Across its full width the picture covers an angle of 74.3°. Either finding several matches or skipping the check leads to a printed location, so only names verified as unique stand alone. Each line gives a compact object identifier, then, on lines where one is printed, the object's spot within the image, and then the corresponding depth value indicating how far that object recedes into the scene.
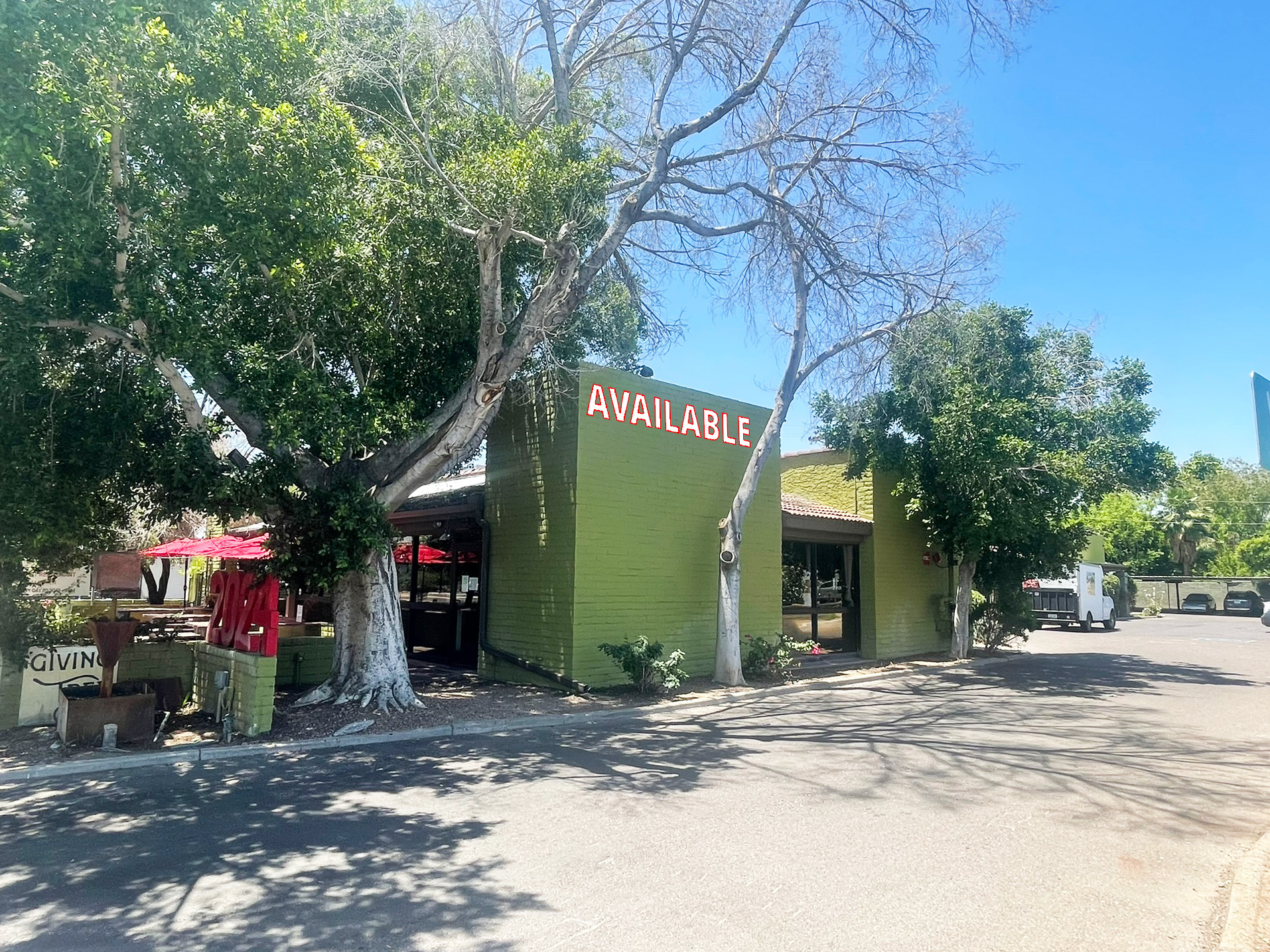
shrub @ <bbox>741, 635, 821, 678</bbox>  15.34
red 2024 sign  10.26
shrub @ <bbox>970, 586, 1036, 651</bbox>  20.94
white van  31.30
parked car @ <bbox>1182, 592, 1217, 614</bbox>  44.62
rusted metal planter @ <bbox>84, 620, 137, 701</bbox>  9.04
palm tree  52.41
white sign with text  9.96
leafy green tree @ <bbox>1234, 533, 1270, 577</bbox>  53.47
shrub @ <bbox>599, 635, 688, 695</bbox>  12.98
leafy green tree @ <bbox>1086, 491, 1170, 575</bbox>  53.34
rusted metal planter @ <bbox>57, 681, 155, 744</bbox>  8.85
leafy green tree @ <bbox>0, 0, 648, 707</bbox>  8.11
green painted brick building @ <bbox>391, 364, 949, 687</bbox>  13.61
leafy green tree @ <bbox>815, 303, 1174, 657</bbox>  16.84
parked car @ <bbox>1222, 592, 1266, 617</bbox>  42.12
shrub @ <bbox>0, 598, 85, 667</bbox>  9.80
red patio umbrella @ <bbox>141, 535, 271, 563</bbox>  14.16
